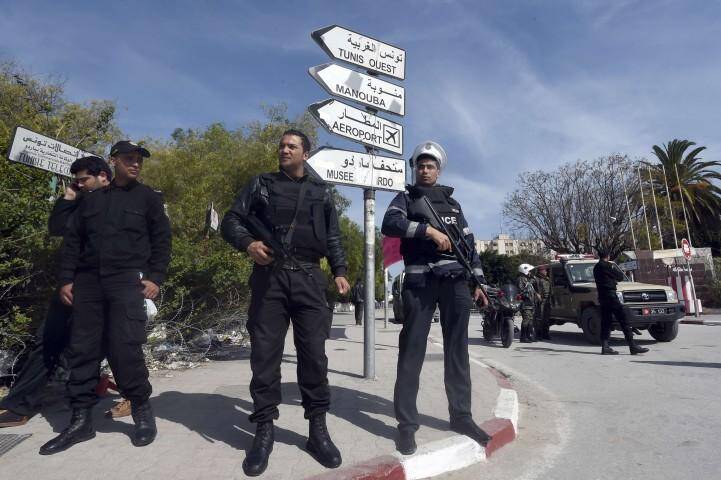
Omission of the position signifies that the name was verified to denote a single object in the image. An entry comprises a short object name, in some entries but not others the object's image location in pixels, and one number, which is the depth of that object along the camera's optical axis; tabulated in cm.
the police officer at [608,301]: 816
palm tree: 3275
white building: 3463
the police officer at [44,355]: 357
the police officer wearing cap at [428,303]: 336
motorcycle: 988
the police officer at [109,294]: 325
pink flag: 1205
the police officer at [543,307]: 1148
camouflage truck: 926
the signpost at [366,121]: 520
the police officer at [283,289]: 298
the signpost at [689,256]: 1644
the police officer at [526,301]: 1046
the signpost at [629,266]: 1217
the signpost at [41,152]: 416
